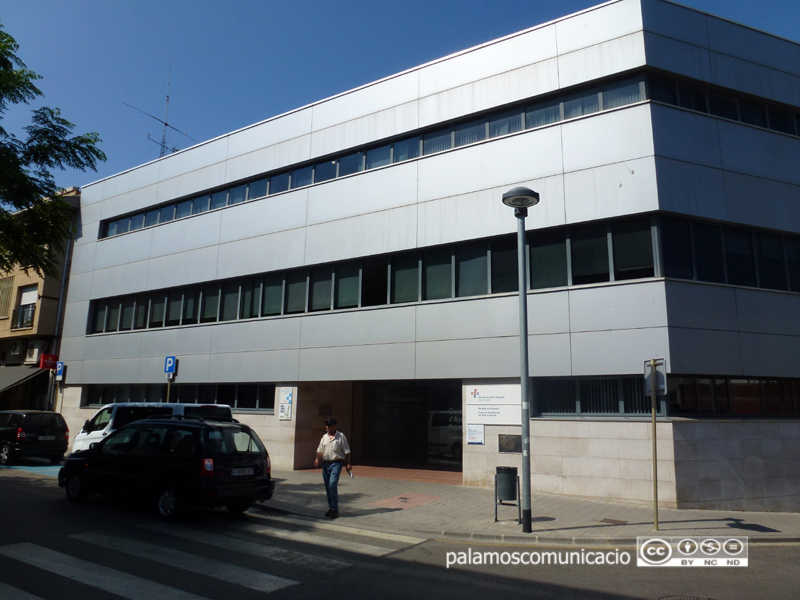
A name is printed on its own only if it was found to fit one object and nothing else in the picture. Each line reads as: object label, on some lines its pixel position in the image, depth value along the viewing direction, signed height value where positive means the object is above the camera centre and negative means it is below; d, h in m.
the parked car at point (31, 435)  18.27 -1.00
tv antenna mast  27.80 +12.55
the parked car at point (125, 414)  13.84 -0.18
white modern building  12.69 +3.92
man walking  10.92 -0.92
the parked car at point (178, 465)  9.89 -1.07
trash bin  10.66 -1.32
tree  13.37 +5.35
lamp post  9.71 +1.64
